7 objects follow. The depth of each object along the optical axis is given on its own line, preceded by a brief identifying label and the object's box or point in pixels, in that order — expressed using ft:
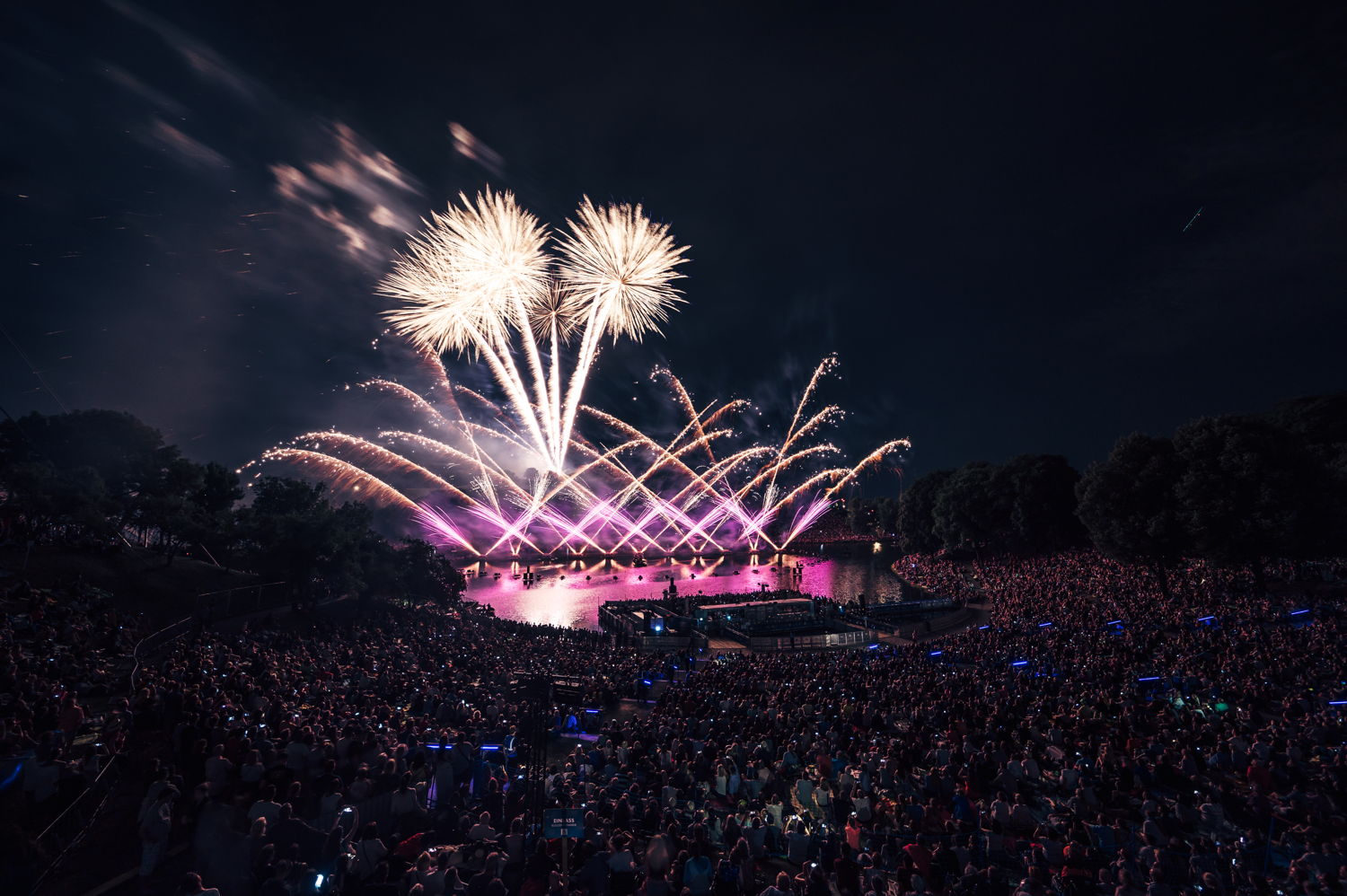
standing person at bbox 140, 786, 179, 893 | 27.96
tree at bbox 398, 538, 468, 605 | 166.61
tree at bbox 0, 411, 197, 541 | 114.73
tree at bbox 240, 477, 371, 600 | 125.49
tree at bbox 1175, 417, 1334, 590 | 119.14
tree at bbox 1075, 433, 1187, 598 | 138.51
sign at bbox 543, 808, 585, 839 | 27.35
